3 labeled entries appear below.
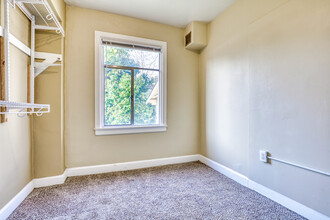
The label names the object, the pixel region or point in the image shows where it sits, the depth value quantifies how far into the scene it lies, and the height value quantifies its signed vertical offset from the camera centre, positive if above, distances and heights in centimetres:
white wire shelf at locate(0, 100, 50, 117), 98 +3
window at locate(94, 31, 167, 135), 246 +43
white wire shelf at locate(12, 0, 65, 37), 167 +113
